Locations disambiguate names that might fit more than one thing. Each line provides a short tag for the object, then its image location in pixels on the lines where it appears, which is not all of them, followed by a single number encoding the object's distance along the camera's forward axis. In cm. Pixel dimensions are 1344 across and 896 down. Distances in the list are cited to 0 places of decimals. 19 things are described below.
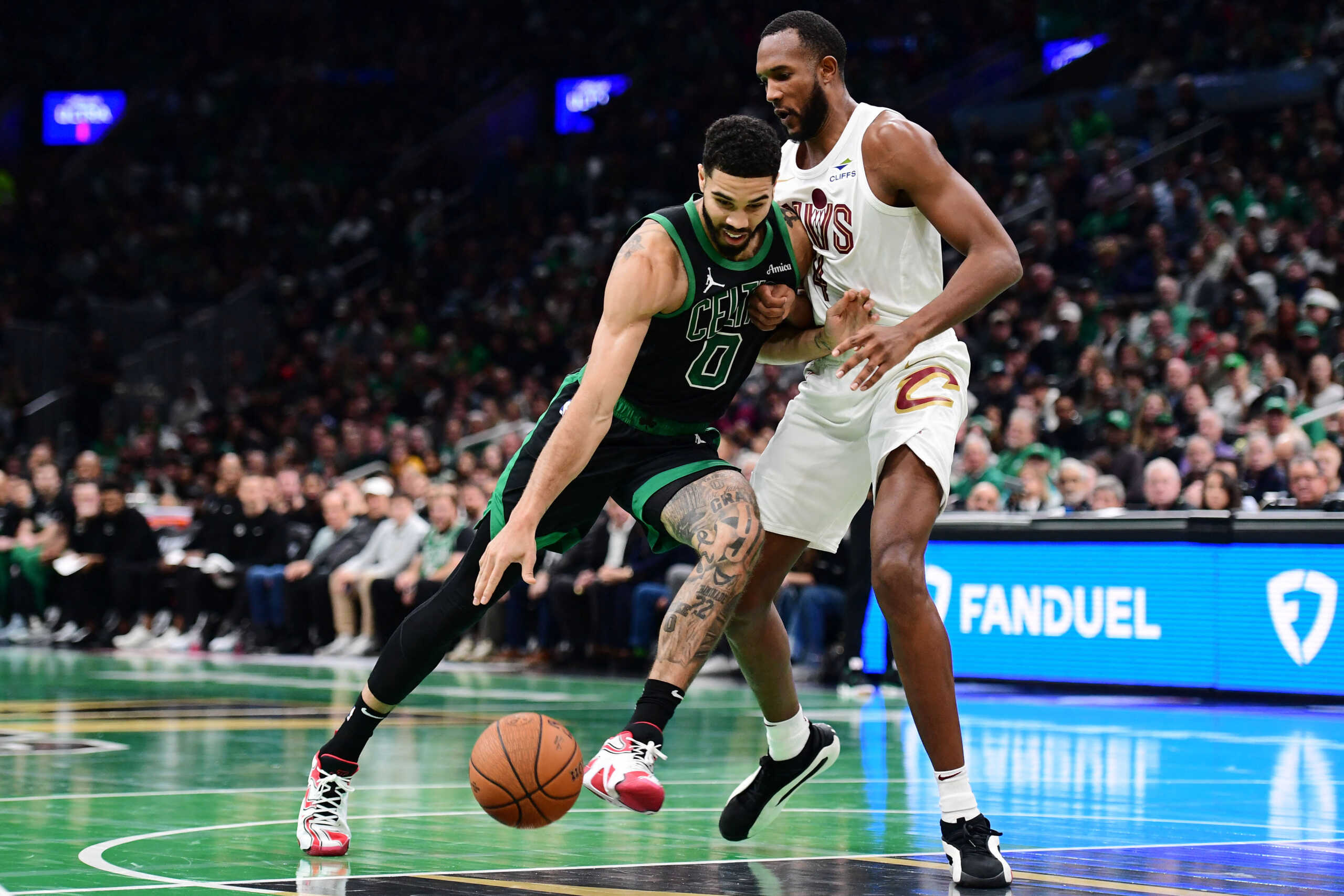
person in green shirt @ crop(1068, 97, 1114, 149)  2009
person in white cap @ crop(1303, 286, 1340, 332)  1416
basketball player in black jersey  498
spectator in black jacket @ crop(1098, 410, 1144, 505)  1273
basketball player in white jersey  491
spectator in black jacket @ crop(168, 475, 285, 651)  1694
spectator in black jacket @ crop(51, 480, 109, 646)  1753
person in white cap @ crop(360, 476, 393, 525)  1614
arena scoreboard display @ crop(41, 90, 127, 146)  3331
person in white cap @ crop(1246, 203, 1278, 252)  1587
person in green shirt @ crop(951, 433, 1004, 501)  1288
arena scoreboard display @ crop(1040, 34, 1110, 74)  2370
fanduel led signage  1045
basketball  473
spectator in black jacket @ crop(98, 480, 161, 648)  1744
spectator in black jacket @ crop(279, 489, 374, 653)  1618
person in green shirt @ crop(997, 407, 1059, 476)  1312
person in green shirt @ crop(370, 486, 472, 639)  1493
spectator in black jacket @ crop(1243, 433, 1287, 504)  1188
